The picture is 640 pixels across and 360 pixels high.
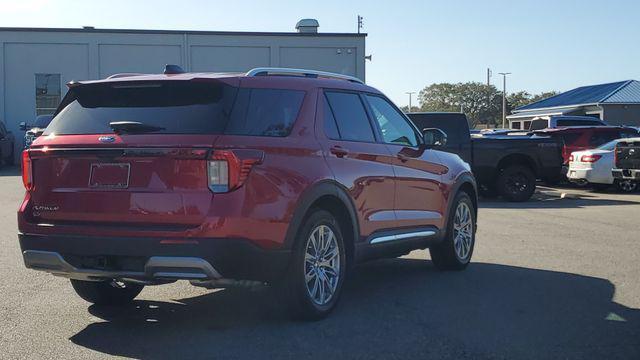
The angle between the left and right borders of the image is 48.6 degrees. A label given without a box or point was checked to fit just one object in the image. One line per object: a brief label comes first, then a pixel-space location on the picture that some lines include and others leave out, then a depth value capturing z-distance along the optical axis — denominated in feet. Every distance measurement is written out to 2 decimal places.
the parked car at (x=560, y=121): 89.30
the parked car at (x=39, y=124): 82.13
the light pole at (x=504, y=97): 237.80
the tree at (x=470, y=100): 373.40
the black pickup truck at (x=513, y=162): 53.88
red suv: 15.76
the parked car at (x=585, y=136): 69.46
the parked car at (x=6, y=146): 86.48
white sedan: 59.67
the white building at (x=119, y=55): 104.99
